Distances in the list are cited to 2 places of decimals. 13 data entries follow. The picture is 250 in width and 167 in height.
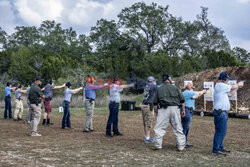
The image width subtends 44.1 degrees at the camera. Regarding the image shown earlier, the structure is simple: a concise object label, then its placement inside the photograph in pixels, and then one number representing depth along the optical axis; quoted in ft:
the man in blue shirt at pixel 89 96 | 35.50
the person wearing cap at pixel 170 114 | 25.25
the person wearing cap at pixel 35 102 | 33.14
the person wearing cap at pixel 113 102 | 32.45
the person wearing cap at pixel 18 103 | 49.32
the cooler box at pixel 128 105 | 75.46
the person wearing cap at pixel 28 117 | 45.23
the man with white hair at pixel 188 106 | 26.73
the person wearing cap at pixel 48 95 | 43.02
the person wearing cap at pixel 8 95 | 52.14
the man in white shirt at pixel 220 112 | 23.66
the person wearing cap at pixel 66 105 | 39.73
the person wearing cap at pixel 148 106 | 29.30
